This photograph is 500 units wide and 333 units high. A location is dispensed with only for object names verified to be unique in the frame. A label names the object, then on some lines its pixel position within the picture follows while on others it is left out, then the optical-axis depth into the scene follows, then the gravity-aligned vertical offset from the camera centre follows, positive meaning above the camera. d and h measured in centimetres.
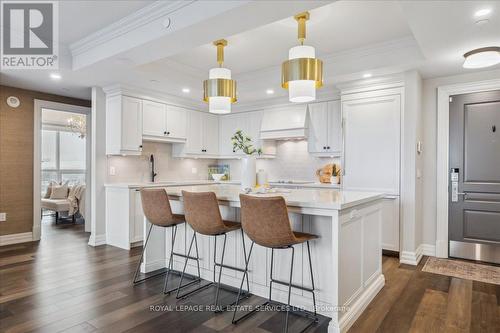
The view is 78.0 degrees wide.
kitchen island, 226 -78
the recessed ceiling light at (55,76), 422 +123
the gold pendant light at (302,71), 270 +83
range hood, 536 +76
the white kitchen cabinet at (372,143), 411 +31
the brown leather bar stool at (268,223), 216 -42
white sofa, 655 -87
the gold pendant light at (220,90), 332 +81
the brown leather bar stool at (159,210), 298 -45
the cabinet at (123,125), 476 +62
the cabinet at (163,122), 515 +75
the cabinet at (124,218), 453 -80
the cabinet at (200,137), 594 +57
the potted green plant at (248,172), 324 -7
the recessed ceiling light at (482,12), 241 +122
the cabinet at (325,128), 506 +62
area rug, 341 -123
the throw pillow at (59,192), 702 -64
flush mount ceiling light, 319 +115
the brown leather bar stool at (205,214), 260 -43
